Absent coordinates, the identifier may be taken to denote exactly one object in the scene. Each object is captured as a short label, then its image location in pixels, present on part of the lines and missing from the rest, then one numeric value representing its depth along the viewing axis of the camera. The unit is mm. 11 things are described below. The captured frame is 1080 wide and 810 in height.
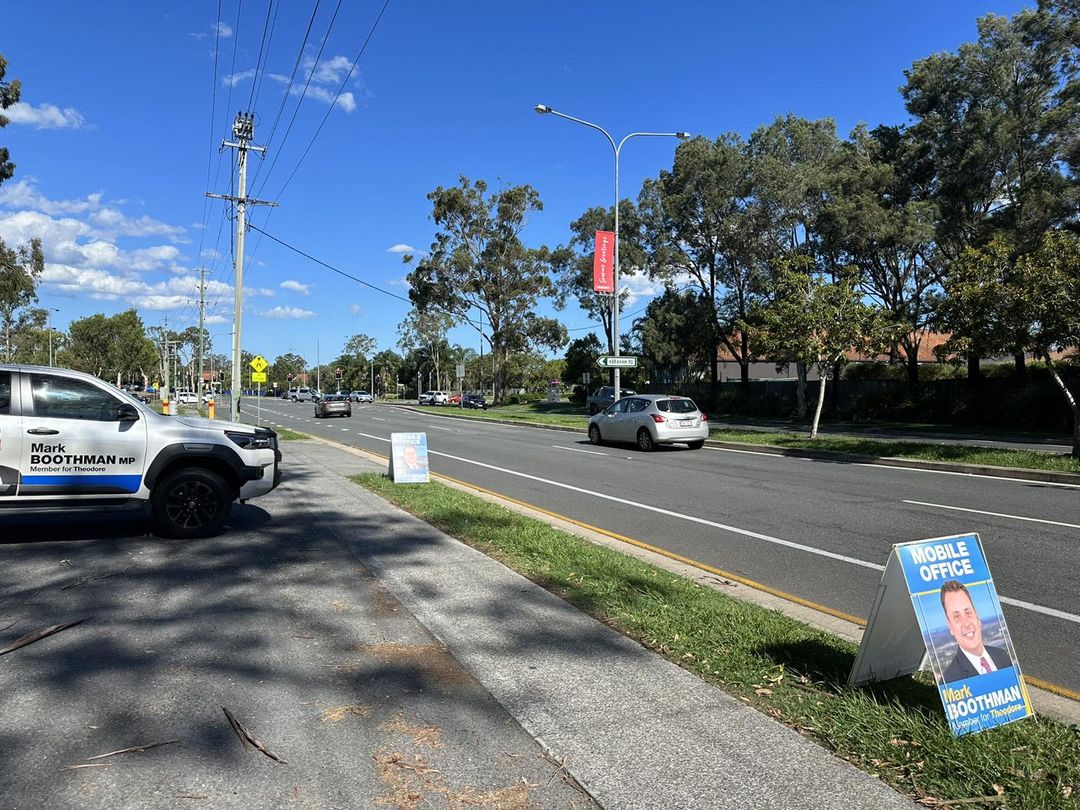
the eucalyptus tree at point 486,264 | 52500
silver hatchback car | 19219
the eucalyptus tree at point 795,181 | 33938
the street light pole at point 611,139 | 25438
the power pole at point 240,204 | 24438
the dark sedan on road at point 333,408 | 43500
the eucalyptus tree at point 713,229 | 36875
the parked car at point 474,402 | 61094
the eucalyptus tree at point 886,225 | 29922
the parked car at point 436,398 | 74438
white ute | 6945
